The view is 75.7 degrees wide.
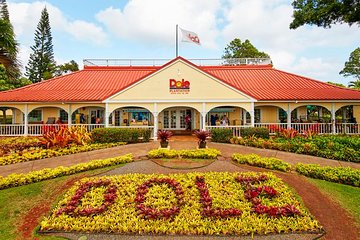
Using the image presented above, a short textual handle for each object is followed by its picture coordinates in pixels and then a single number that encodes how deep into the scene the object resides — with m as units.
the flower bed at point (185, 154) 10.40
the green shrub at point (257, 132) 14.77
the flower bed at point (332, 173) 7.87
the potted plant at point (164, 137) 12.07
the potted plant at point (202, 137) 12.16
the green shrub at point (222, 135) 14.75
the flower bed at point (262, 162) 9.05
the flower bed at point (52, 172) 7.80
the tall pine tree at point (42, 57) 42.16
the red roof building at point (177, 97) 16.84
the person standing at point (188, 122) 20.86
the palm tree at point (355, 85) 37.18
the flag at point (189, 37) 18.64
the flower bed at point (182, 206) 5.48
